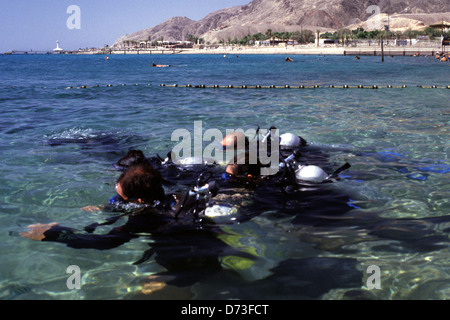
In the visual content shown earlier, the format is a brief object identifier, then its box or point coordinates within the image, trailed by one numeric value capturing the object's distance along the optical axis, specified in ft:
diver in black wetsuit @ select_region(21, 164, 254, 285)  15.14
